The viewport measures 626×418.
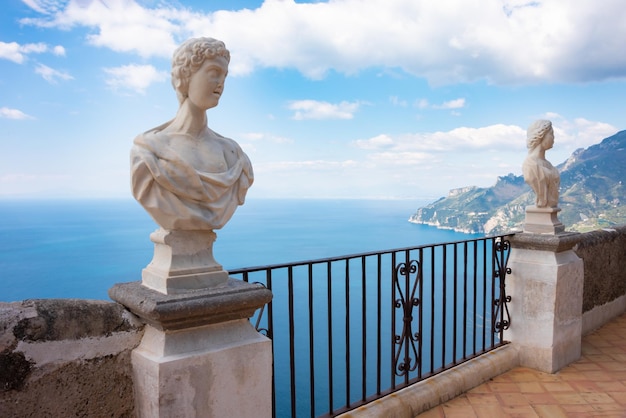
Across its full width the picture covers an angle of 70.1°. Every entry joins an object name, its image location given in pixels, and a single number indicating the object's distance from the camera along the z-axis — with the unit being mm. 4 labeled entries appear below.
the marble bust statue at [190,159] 1509
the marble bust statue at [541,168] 3639
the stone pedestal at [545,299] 3643
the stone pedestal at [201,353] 1487
